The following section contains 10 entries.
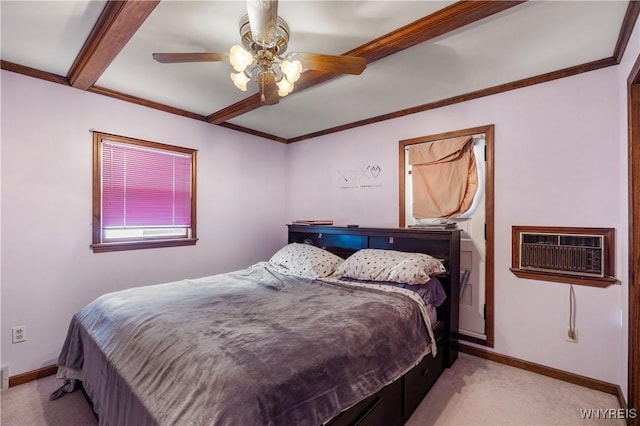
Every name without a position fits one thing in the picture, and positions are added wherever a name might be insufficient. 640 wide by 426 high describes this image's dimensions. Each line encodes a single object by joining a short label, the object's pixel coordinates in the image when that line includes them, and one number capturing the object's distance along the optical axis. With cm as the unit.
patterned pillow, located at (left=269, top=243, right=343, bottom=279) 275
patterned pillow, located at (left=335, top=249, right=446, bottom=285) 222
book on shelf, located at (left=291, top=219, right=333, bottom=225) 360
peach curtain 278
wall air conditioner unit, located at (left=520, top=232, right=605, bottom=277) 217
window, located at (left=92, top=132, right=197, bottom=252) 268
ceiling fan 139
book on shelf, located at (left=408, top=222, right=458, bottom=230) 265
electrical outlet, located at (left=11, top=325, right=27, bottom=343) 225
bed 110
